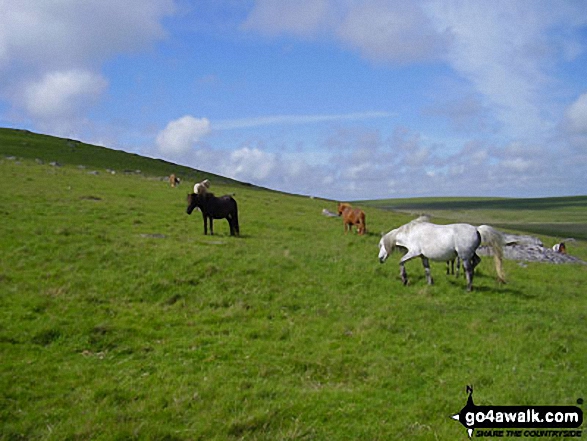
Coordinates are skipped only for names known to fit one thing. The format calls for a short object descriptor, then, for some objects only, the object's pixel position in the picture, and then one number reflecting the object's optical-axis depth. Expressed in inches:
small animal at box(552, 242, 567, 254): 1297.0
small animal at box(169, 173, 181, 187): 1846.2
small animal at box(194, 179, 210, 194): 957.2
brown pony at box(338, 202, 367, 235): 1146.0
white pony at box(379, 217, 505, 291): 623.5
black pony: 951.6
